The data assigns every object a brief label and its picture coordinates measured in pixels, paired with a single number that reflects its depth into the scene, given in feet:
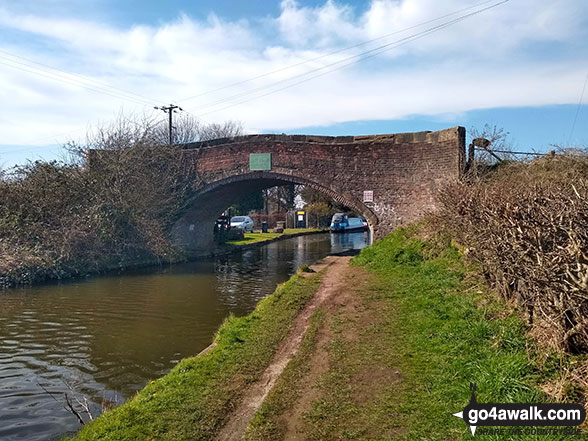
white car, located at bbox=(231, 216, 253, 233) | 108.90
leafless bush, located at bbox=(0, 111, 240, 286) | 50.21
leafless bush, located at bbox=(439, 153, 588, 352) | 13.20
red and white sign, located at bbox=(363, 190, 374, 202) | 55.83
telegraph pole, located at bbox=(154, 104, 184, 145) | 113.19
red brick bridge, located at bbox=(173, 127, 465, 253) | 51.80
